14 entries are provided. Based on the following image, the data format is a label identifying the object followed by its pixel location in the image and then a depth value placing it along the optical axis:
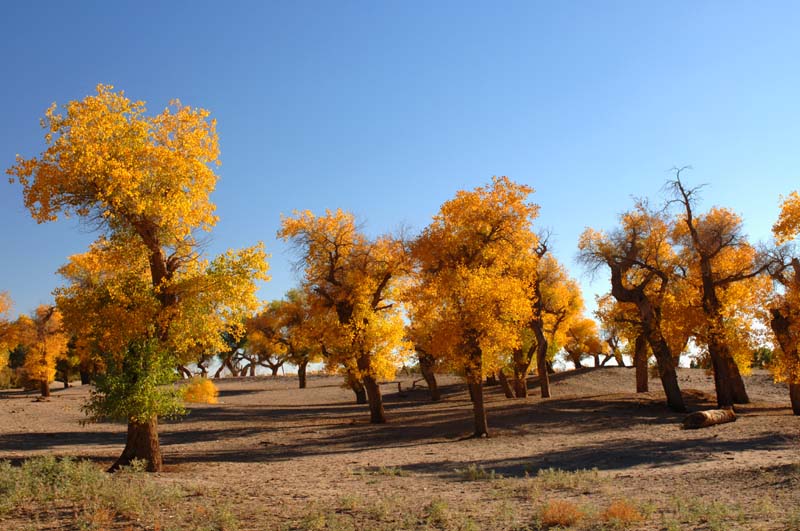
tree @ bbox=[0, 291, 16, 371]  44.66
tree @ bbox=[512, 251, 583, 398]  34.84
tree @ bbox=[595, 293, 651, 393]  32.88
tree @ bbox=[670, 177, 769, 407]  28.45
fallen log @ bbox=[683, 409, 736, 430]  23.62
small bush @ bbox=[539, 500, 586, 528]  9.82
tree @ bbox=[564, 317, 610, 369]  61.44
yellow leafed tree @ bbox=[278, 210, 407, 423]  28.69
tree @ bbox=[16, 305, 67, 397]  46.31
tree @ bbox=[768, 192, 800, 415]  23.05
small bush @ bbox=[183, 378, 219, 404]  37.28
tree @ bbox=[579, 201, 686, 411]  29.22
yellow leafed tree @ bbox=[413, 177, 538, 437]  22.70
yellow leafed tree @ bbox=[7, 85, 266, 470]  16.27
